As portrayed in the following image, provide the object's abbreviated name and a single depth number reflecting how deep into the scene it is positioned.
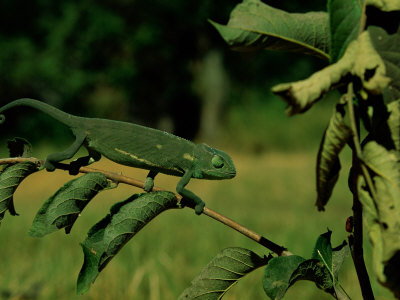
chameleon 1.14
